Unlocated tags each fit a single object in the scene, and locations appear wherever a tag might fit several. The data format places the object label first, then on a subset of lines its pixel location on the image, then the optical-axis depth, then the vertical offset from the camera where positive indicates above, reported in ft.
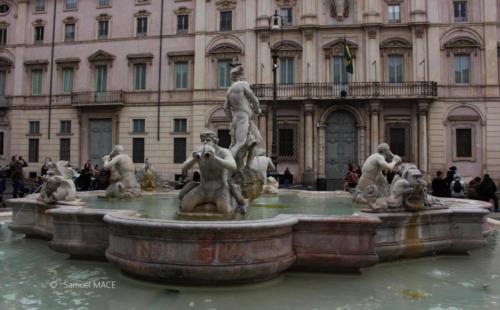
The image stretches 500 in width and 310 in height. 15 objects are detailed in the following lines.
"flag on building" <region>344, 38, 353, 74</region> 83.04 +21.49
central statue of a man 28.04 +3.43
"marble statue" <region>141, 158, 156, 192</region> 40.34 -0.98
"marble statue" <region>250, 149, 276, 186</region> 30.57 +0.51
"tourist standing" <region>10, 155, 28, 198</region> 48.49 -1.13
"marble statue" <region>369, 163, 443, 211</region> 19.94 -1.05
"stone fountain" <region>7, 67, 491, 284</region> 15.58 -2.54
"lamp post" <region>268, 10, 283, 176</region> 62.23 +5.40
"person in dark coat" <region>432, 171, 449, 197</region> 44.80 -1.50
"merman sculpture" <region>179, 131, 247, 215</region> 18.70 -0.70
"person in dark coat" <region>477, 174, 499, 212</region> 42.63 -1.58
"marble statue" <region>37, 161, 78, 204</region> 23.62 -1.06
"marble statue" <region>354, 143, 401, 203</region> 25.52 -0.31
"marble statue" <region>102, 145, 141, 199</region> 30.55 -0.50
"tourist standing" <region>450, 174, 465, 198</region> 48.57 -1.84
